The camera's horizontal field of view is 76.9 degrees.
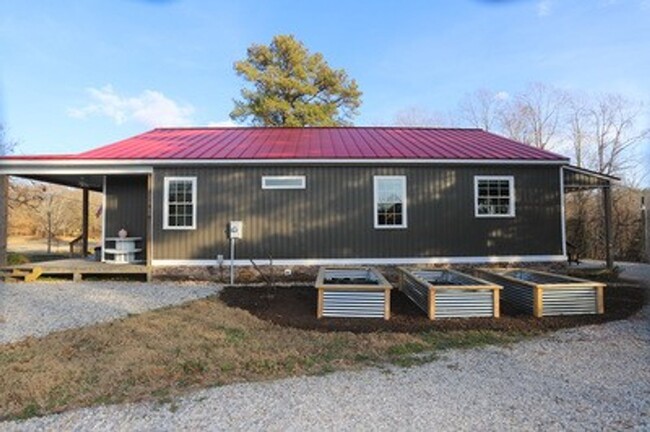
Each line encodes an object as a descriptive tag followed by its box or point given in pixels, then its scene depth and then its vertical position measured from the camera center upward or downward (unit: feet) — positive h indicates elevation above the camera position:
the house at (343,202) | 34.50 +2.51
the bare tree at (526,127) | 94.49 +24.29
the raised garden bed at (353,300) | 21.57 -3.68
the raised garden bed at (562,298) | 22.18 -3.71
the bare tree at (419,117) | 104.63 +29.46
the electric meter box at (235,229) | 32.61 +0.20
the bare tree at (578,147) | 86.63 +17.82
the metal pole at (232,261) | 32.55 -2.33
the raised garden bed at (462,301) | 21.53 -3.71
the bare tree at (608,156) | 80.94 +15.06
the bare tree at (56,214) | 86.46 +3.88
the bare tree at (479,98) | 101.73 +33.32
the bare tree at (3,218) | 33.50 +1.19
